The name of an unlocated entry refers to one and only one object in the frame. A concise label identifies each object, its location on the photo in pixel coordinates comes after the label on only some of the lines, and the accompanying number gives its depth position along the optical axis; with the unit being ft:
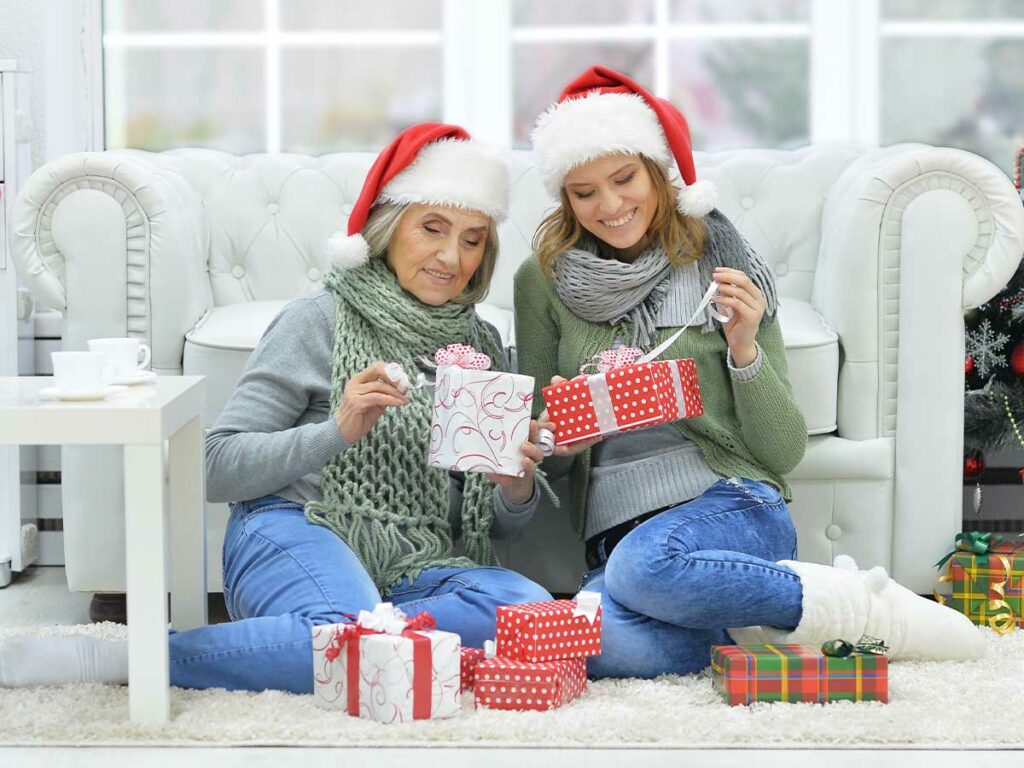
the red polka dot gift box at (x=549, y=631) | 13.41
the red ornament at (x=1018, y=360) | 16.31
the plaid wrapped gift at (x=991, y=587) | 15.15
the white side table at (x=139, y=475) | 12.87
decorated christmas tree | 16.39
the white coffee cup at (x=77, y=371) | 13.09
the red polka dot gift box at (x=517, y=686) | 13.32
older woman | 13.79
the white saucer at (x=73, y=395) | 13.08
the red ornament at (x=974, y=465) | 16.63
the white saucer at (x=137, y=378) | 13.64
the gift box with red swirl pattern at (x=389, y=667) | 13.04
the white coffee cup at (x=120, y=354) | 13.66
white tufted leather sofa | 15.45
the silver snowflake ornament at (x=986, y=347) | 16.43
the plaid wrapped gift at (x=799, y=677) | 13.44
